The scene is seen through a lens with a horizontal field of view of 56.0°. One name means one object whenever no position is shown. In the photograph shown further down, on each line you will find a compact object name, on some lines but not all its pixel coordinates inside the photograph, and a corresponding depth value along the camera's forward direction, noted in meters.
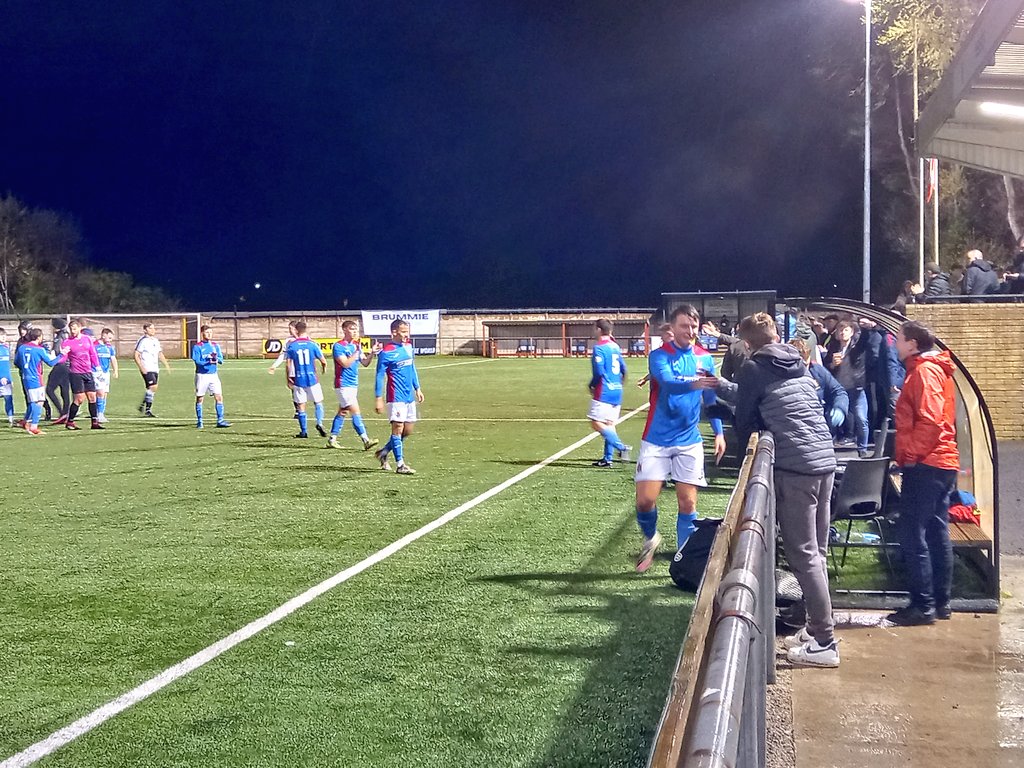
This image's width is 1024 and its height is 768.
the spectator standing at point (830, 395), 9.69
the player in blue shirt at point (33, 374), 18.62
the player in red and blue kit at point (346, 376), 15.48
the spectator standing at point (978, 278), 15.45
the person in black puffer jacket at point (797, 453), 5.48
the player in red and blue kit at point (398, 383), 12.47
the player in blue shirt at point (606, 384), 12.82
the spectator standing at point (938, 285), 16.23
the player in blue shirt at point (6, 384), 19.72
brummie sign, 54.38
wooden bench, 6.60
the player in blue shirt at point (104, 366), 20.00
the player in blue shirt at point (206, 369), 18.59
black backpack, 6.16
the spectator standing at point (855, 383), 11.34
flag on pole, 27.14
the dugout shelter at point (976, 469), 6.55
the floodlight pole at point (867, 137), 31.27
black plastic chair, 6.81
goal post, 56.38
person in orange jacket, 6.24
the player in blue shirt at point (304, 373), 16.83
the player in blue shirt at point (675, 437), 7.38
